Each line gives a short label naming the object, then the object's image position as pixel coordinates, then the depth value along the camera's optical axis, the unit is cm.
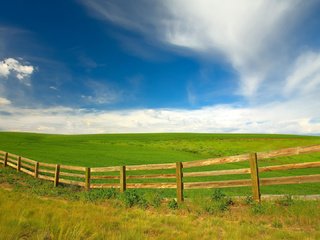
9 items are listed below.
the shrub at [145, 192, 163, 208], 1025
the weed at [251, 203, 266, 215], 795
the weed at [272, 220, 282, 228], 704
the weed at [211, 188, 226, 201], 947
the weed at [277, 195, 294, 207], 800
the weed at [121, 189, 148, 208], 1033
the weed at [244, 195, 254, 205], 873
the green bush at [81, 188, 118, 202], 1171
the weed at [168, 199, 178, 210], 970
